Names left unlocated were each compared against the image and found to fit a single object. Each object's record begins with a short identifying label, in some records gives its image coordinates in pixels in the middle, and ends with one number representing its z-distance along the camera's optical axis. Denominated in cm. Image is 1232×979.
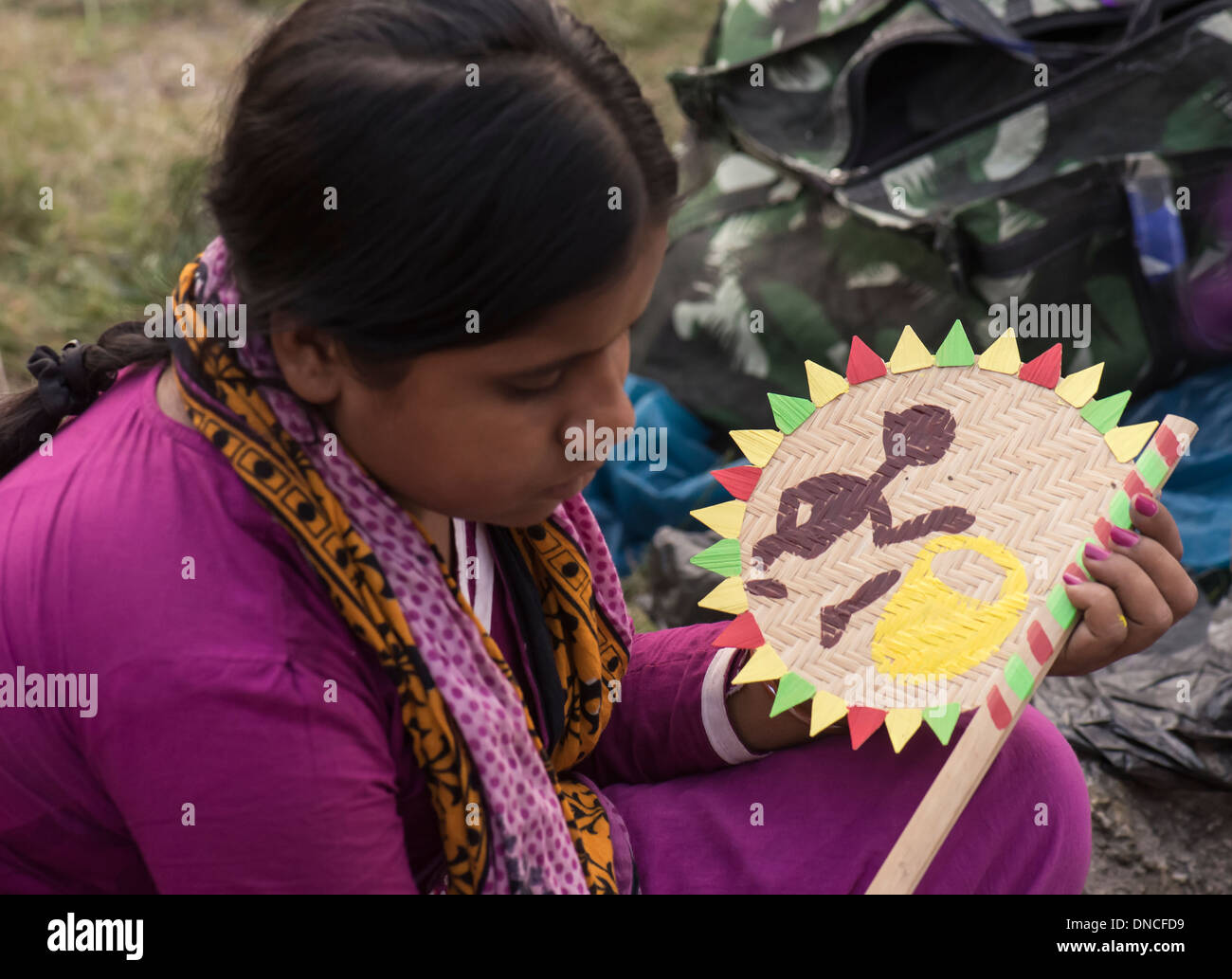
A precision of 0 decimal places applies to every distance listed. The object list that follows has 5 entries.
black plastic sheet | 164
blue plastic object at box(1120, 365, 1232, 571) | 195
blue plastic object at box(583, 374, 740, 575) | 217
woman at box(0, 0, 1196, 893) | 84
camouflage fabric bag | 191
